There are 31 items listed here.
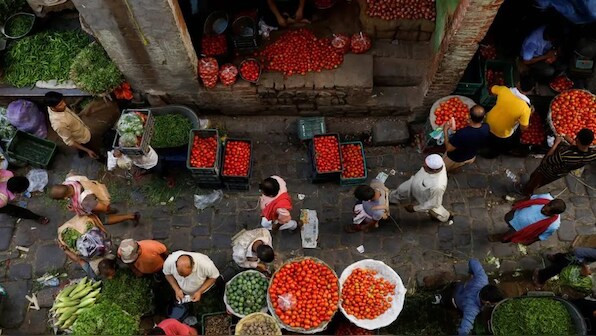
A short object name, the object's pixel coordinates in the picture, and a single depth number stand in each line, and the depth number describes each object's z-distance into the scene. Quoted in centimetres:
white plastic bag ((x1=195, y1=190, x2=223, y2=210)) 796
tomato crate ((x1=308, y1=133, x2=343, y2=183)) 772
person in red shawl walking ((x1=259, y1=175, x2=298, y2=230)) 656
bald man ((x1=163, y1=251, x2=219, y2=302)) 595
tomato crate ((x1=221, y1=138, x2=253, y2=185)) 771
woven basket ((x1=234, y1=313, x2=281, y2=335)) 618
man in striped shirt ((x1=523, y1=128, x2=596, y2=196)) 653
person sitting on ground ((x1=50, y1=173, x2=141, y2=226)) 646
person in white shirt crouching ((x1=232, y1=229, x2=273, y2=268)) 650
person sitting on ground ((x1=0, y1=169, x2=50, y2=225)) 717
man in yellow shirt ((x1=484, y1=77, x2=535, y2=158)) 696
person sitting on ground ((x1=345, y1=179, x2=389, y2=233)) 649
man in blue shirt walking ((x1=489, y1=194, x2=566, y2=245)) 636
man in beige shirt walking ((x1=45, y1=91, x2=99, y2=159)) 685
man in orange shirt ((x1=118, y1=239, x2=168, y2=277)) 621
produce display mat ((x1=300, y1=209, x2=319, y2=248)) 766
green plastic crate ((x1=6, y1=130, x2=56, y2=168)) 819
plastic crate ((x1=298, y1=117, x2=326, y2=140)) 819
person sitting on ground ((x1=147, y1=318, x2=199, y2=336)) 587
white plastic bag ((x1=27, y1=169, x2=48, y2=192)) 817
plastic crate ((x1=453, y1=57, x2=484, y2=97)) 794
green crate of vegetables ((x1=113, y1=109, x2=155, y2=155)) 700
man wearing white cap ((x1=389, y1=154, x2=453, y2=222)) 639
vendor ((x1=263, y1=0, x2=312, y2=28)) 837
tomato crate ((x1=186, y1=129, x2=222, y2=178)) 753
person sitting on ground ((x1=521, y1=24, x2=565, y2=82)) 765
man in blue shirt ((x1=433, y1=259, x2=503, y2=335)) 621
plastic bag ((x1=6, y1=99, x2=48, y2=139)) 805
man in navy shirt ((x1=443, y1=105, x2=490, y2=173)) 673
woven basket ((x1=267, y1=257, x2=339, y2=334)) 625
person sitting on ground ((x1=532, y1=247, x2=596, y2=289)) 658
